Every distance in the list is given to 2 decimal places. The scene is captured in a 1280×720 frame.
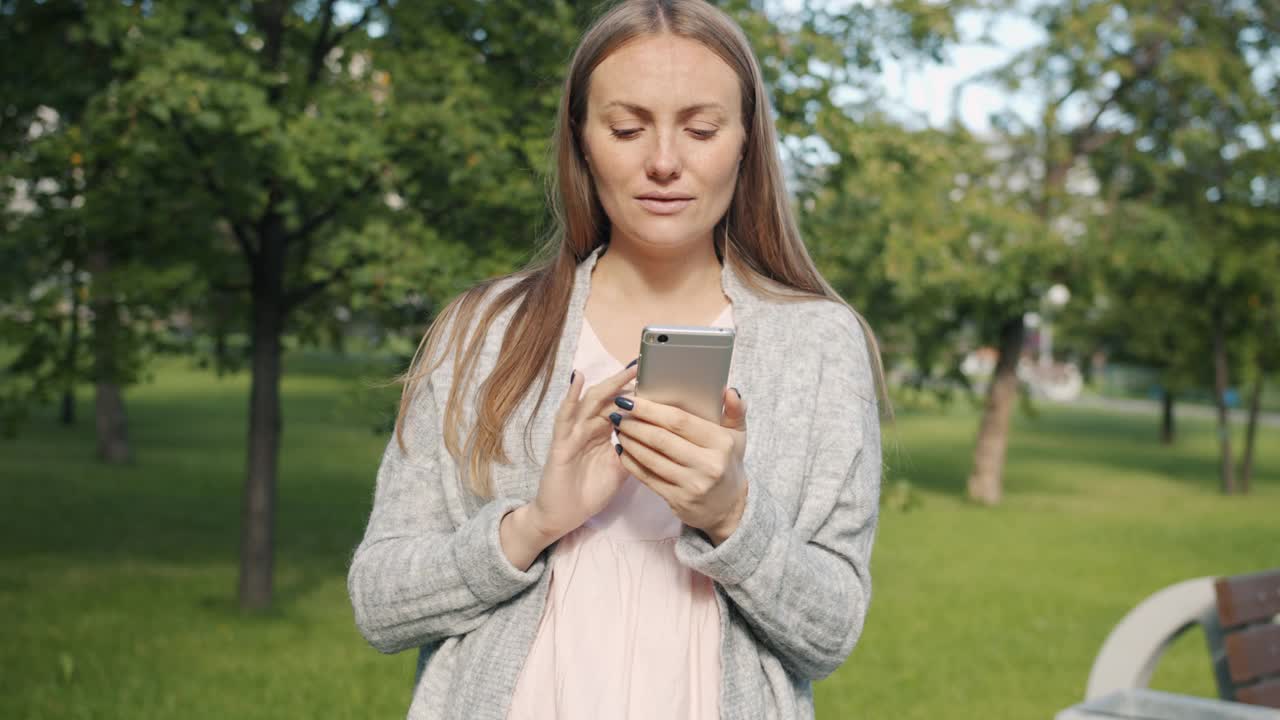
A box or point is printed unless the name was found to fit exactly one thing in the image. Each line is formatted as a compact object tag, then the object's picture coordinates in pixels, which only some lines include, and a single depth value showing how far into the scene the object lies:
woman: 1.75
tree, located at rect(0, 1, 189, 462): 7.83
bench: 3.36
